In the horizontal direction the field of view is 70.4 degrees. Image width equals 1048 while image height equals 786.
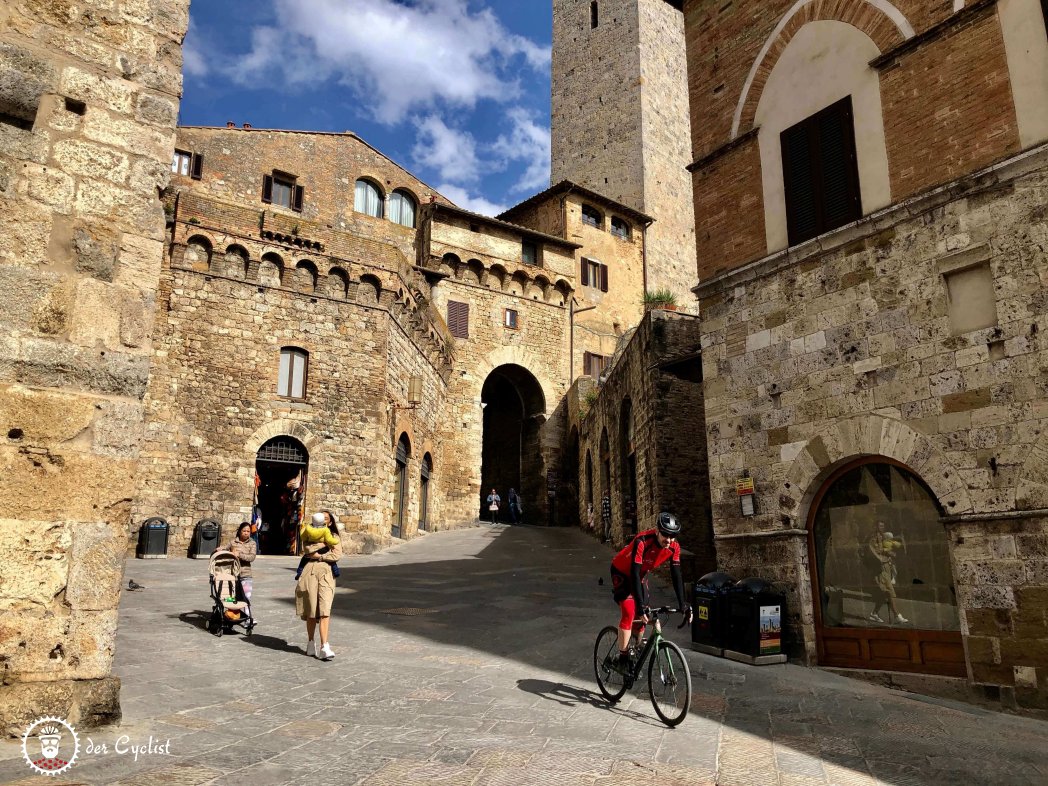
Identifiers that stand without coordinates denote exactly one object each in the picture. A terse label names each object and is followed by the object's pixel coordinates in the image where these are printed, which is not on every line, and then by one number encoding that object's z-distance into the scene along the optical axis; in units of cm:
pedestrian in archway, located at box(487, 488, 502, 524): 2894
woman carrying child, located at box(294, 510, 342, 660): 745
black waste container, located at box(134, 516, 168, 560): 1528
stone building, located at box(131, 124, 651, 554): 1705
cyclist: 610
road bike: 552
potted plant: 2493
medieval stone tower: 3750
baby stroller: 825
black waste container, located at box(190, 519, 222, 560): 1587
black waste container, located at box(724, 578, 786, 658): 805
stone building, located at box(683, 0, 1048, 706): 697
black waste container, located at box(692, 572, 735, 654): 841
